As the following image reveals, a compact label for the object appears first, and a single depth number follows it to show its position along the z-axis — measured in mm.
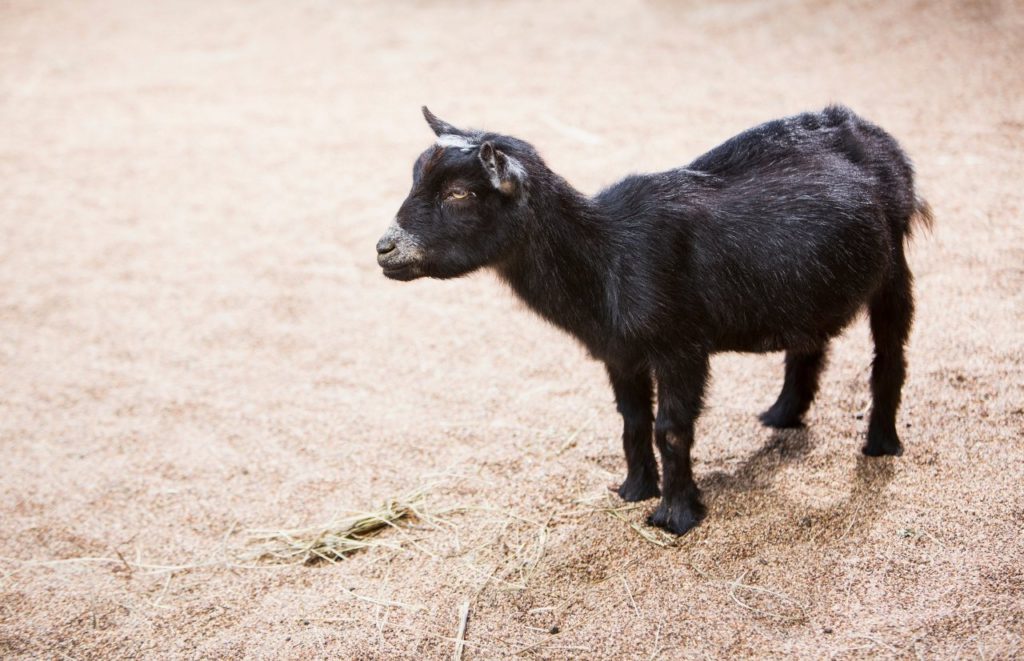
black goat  3758
